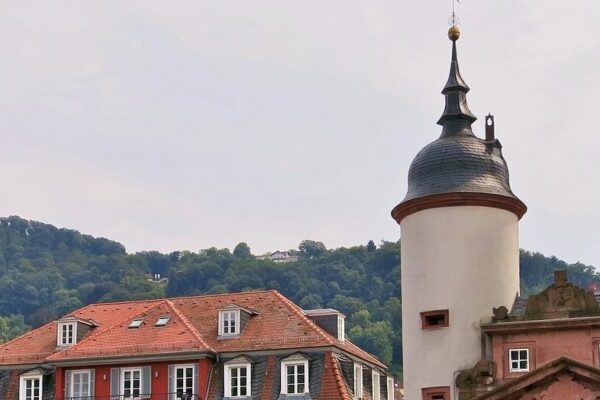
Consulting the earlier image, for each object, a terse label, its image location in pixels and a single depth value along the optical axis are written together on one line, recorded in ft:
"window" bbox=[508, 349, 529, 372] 193.16
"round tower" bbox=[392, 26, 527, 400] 198.39
